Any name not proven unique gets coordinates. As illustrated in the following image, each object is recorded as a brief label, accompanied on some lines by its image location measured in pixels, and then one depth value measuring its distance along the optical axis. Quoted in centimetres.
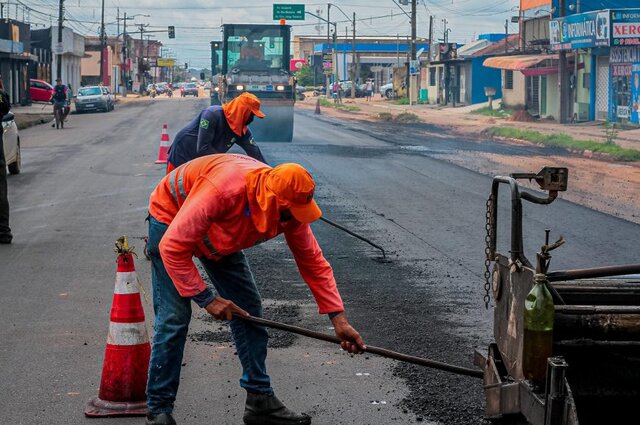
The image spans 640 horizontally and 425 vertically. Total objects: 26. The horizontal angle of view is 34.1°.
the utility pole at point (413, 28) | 6291
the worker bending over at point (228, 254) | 457
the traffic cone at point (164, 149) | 2106
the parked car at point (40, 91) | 6412
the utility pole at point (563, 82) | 4228
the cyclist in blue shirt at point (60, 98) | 3547
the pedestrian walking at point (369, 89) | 9236
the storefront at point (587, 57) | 3844
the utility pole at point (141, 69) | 13168
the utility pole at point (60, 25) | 6462
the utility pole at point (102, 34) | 8328
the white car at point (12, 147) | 1764
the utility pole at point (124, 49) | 10162
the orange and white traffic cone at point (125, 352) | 554
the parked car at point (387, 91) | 8994
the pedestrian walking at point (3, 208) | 1105
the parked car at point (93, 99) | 5278
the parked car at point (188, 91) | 10819
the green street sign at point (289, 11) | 8331
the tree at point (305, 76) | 12569
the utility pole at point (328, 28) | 9069
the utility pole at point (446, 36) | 10512
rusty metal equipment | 399
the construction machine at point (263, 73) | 2925
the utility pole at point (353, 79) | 8570
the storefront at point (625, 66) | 3691
